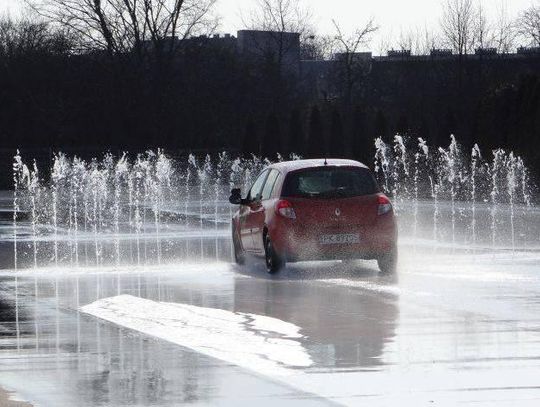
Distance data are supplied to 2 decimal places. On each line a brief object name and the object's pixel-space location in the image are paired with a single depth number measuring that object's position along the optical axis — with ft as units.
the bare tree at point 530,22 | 333.62
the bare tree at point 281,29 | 347.30
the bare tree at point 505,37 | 326.24
